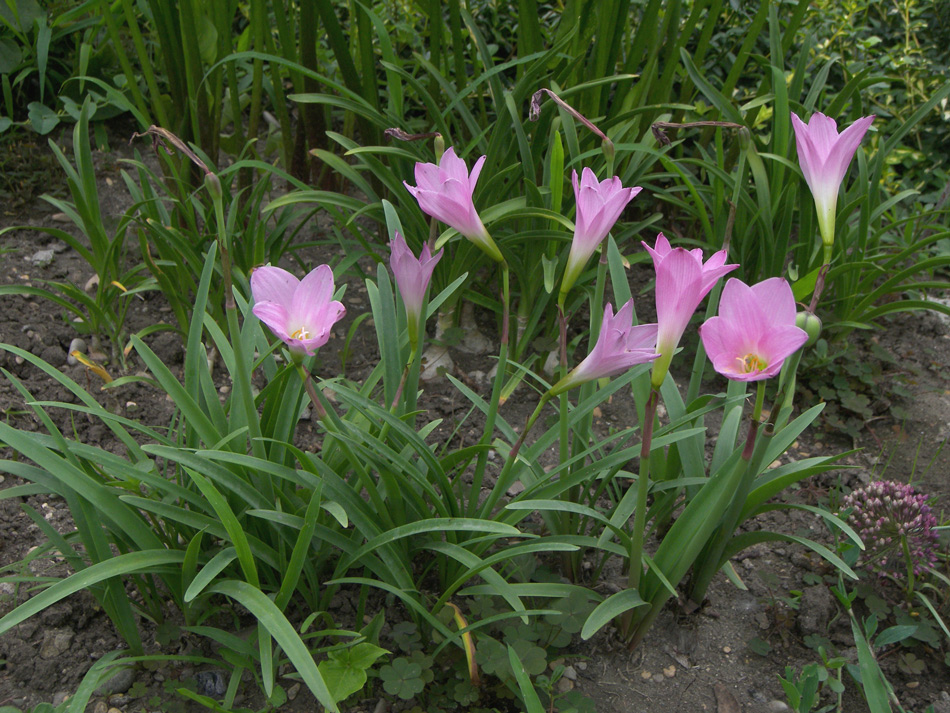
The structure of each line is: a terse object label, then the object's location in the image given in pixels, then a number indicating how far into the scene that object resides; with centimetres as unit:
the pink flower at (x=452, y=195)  66
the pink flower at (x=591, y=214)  66
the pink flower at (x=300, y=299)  65
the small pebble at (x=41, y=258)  122
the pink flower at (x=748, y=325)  60
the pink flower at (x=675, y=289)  60
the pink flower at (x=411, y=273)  67
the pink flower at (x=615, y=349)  63
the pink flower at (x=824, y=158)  67
